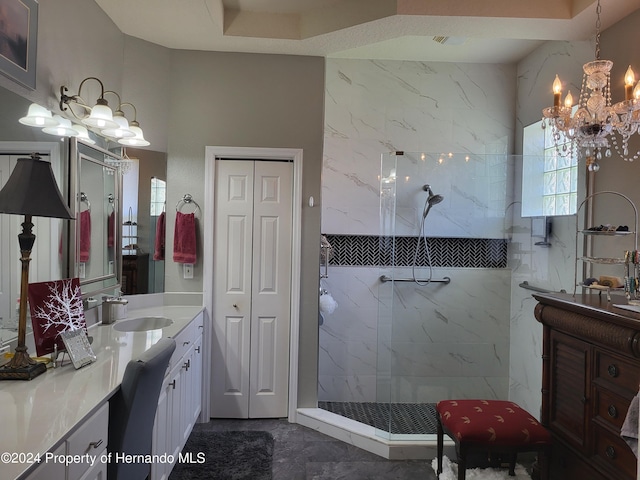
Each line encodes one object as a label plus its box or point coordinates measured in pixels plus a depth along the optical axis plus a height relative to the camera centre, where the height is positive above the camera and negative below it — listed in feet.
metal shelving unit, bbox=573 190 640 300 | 5.92 -0.15
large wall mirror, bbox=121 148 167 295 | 8.95 +0.38
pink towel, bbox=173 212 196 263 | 9.62 -0.09
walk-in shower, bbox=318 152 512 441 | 10.25 -1.11
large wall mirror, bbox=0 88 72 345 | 5.08 +0.08
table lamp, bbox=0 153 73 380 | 4.71 +0.34
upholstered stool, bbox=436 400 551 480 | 6.45 -3.18
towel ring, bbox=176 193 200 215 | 9.83 +0.90
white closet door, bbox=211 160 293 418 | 9.95 -1.24
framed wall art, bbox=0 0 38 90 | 5.12 +2.70
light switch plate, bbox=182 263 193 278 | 9.86 -0.86
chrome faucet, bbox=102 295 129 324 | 7.80 -1.51
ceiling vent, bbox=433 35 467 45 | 10.12 +5.38
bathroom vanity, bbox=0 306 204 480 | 3.39 -1.83
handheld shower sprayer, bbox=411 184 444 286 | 10.37 +0.38
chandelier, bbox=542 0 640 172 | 6.03 +2.15
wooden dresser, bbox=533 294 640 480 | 5.15 -2.02
